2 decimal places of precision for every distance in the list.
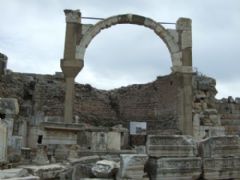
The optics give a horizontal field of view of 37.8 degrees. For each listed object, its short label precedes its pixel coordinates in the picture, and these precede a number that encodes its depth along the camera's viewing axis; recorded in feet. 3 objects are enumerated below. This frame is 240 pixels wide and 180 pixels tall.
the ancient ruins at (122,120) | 16.40
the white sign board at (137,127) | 56.08
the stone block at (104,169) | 15.28
